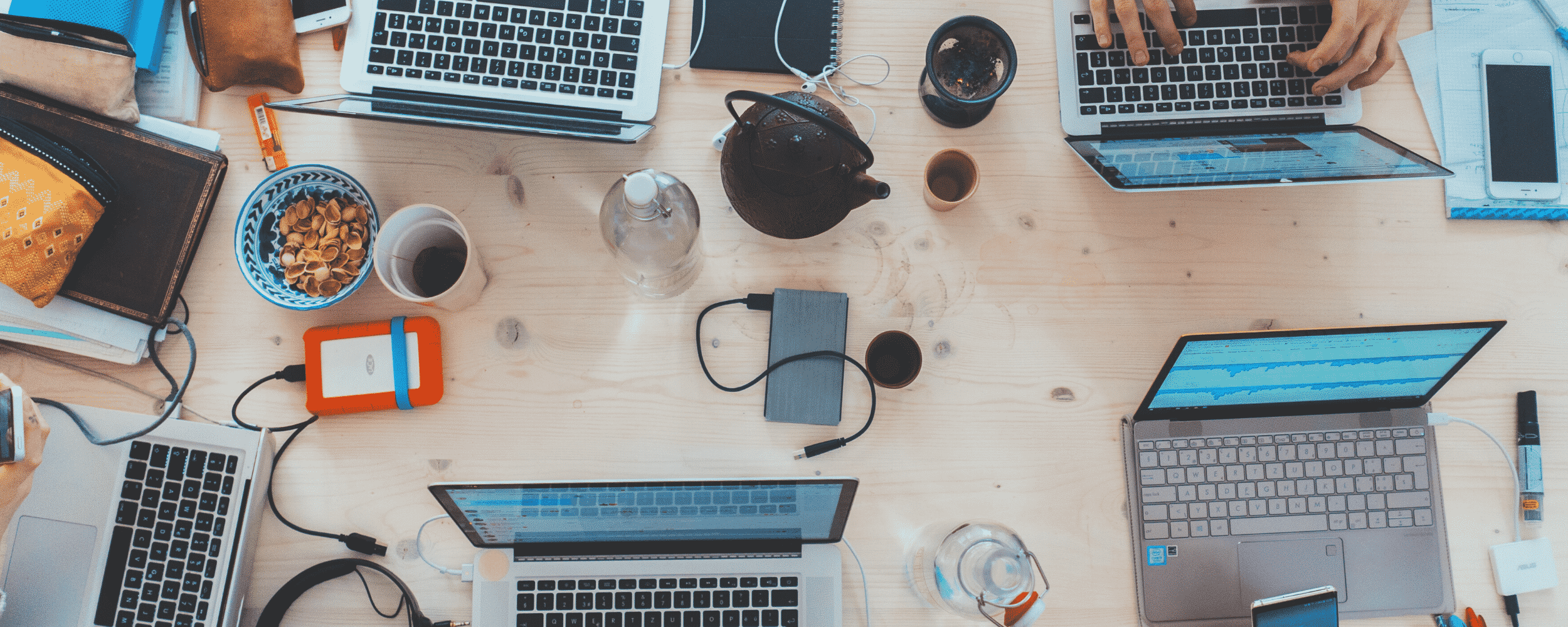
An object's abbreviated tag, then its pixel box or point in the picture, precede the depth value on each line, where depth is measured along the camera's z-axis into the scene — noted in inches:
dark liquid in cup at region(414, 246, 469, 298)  36.7
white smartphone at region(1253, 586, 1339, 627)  33.2
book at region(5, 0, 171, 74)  34.5
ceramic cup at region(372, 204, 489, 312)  33.8
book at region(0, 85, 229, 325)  35.5
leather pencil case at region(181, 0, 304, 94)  36.7
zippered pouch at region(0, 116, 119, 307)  33.1
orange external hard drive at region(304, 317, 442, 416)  36.3
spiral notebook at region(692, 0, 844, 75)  39.1
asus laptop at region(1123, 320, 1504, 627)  36.2
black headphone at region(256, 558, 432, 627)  35.1
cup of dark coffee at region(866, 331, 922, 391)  37.0
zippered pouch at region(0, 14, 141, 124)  34.6
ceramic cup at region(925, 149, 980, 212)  36.2
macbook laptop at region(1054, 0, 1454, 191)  37.0
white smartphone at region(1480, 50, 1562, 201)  39.0
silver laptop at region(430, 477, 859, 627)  33.5
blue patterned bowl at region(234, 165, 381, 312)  34.2
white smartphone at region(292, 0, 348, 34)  37.2
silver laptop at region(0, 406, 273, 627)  31.8
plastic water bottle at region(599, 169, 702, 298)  32.9
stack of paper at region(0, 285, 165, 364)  35.2
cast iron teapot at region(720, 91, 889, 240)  28.3
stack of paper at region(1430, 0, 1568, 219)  39.0
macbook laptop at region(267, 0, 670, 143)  36.1
